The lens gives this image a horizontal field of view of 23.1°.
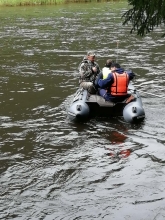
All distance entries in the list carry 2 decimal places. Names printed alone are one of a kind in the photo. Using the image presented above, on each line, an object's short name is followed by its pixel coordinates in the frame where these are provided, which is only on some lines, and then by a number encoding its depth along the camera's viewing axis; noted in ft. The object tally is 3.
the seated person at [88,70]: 35.76
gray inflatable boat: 31.09
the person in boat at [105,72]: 33.63
